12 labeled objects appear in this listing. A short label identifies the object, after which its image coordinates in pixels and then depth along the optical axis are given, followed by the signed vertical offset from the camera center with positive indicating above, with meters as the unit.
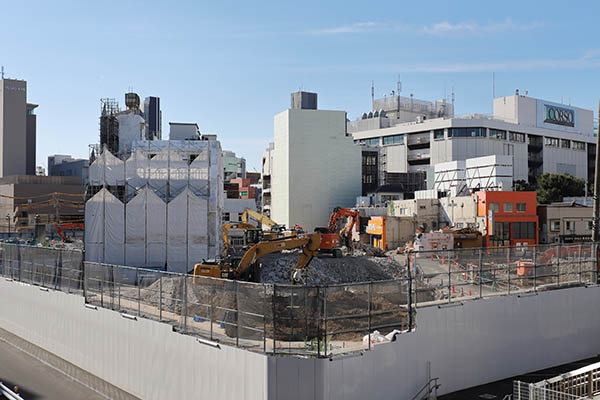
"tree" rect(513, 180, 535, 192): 76.84 +2.59
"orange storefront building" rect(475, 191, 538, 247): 49.97 -1.20
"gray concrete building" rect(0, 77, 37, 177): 106.12 +14.45
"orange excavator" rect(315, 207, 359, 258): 42.25 -2.68
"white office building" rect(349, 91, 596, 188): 89.19 +11.27
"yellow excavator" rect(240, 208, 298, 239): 41.60 -1.97
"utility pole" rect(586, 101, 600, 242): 27.32 -0.03
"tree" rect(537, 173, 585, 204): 76.81 +2.29
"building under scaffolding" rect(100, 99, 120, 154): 49.06 +6.30
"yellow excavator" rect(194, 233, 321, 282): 29.14 -3.36
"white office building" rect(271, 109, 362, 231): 81.69 +5.42
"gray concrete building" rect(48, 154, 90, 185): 115.75 +7.11
